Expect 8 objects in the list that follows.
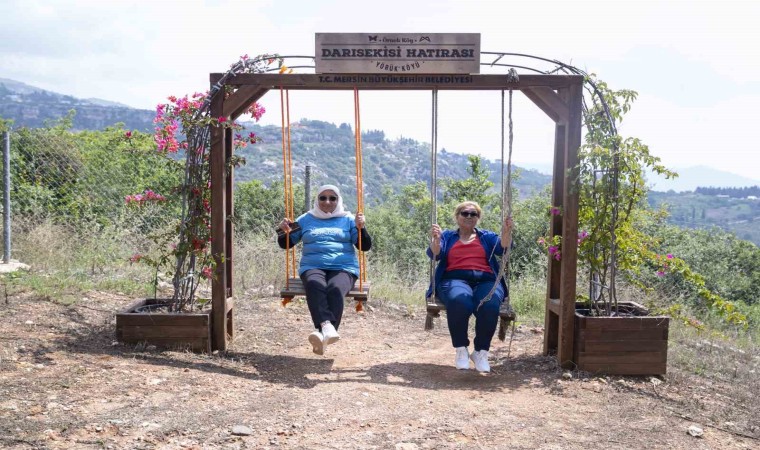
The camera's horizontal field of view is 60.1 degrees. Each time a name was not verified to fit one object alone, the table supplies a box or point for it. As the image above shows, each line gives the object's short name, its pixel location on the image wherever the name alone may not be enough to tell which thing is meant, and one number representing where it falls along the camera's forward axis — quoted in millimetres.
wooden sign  5070
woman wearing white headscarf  5238
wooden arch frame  5090
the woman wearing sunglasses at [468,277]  5074
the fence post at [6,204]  7914
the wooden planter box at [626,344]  4965
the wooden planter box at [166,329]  5176
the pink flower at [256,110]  5618
